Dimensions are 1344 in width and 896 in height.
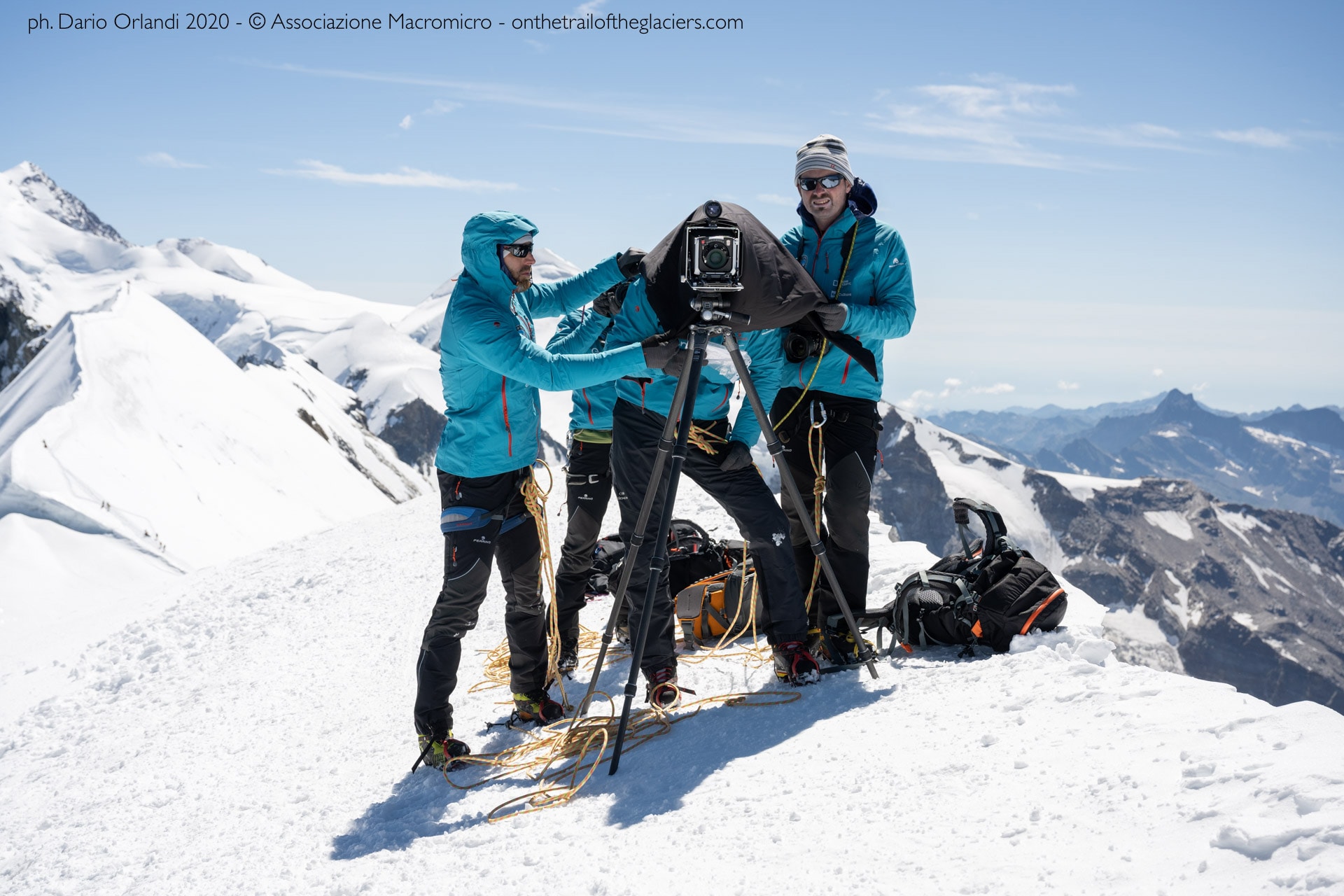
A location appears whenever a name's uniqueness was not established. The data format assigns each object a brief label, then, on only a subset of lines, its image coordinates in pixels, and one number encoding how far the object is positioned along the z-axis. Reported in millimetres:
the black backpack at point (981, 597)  5652
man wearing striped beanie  5590
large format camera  4605
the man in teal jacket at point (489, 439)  4816
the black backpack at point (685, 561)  7789
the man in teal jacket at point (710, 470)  5316
